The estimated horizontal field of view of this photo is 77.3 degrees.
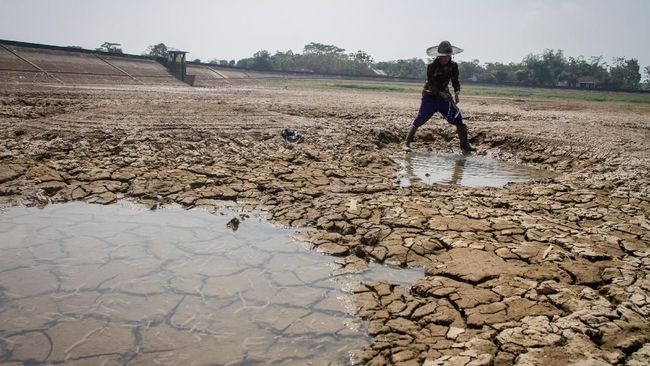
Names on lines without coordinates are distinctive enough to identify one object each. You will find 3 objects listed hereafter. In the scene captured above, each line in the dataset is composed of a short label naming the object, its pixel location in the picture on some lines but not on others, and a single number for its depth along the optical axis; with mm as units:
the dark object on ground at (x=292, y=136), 7059
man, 6789
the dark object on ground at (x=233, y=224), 3920
